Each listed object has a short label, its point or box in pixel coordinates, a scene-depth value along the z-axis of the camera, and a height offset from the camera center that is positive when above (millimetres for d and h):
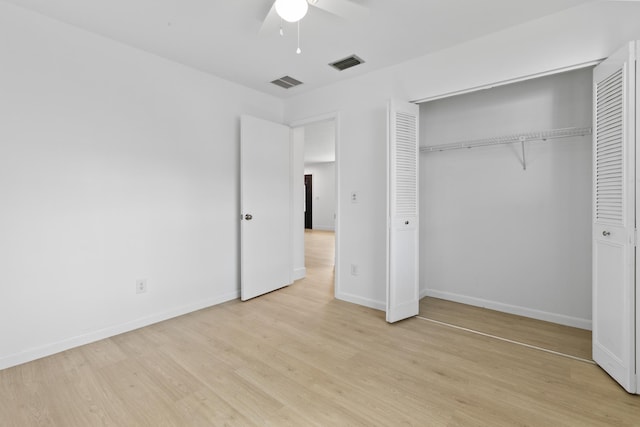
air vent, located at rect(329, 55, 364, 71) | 2977 +1458
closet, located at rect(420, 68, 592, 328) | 2758 +32
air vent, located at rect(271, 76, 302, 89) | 3466 +1468
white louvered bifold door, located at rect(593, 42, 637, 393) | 1844 -63
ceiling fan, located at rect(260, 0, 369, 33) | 1738 +1211
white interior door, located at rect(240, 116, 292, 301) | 3508 +12
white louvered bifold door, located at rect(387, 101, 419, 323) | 2891 -42
